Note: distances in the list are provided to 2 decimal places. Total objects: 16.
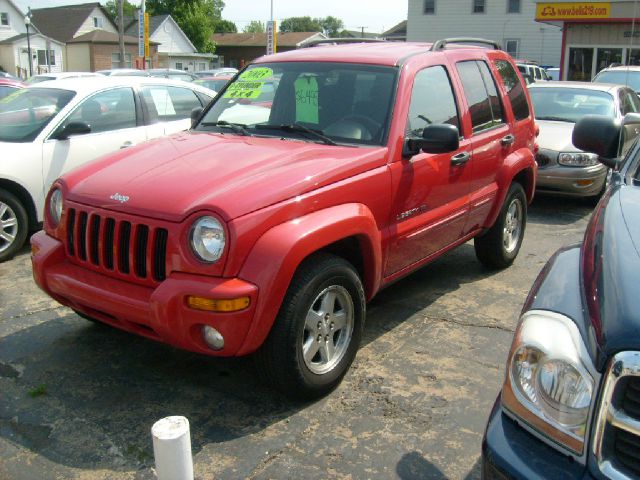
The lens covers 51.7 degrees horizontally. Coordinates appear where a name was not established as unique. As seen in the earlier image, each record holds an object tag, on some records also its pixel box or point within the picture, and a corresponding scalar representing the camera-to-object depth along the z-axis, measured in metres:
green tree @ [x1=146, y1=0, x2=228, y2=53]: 65.38
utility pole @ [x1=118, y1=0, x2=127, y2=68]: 27.64
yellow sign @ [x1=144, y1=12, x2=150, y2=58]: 26.30
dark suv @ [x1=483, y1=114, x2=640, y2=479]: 1.89
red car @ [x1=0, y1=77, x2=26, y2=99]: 9.71
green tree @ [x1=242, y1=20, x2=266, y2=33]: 113.19
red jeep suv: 3.14
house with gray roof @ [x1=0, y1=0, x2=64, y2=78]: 50.22
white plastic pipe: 2.47
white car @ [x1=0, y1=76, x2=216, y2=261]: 6.11
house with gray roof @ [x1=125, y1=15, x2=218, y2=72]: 58.19
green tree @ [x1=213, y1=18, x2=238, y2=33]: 91.69
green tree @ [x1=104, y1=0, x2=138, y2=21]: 75.62
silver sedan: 8.23
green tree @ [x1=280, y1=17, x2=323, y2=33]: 123.94
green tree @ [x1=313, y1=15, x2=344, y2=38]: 134.00
